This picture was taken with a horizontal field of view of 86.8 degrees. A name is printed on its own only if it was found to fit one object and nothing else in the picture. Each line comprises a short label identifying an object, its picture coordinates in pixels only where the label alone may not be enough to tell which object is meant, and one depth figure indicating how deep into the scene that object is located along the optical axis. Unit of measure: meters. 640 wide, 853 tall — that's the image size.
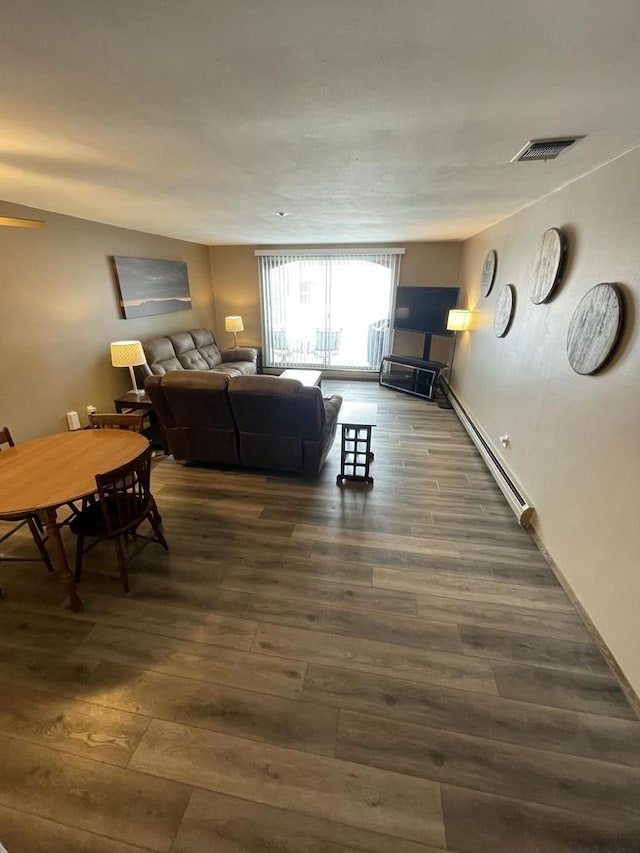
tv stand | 5.43
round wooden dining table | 1.68
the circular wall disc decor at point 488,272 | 3.81
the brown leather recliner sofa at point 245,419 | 2.81
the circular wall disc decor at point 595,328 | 1.72
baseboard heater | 2.54
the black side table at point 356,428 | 3.08
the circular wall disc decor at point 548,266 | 2.26
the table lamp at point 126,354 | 3.71
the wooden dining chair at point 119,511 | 1.86
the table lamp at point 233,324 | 6.30
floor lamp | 4.64
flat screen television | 5.42
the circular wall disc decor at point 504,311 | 3.16
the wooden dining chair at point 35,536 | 2.11
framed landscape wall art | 4.34
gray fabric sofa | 4.57
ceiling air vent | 1.65
